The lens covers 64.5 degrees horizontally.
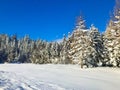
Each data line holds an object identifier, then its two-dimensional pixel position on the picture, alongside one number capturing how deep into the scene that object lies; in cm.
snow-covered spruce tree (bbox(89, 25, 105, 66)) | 2171
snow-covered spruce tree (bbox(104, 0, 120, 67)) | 1897
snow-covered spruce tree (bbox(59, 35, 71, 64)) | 3599
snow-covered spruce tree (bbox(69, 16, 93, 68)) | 2102
